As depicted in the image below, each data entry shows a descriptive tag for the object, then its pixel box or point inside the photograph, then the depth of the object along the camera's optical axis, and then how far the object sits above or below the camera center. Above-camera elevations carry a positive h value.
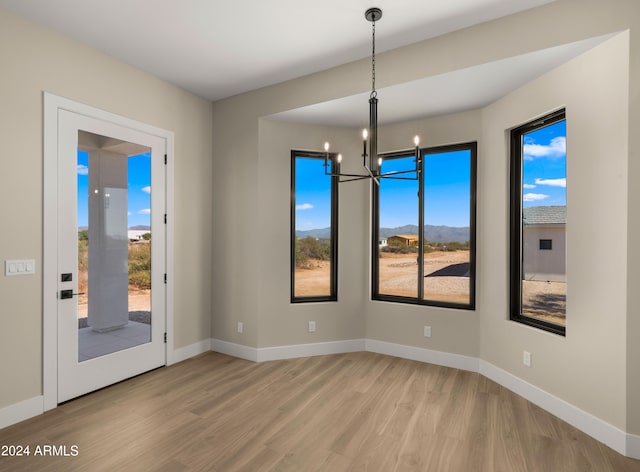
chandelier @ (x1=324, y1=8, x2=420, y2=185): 2.25 +0.72
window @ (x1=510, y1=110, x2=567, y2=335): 2.85 +0.13
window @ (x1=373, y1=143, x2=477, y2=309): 3.74 +0.07
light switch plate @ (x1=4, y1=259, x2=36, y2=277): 2.50 -0.23
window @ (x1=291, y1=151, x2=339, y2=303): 4.13 +0.09
